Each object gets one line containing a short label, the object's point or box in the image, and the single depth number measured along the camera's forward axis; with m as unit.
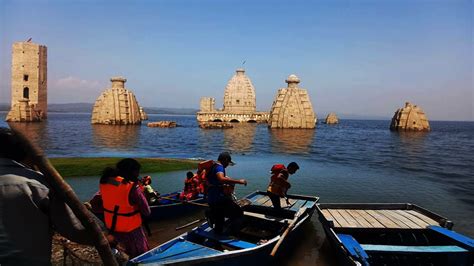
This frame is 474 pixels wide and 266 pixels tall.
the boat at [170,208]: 13.20
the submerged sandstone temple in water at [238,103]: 135.59
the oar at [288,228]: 8.54
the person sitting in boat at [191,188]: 14.46
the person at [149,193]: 13.09
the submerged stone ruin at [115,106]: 108.50
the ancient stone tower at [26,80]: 100.88
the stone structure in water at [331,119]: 176.70
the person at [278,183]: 10.95
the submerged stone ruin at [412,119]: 108.81
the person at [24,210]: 2.66
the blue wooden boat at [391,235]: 8.22
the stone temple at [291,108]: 104.94
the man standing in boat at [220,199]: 8.34
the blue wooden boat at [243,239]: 7.15
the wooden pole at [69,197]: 2.69
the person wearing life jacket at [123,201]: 5.66
